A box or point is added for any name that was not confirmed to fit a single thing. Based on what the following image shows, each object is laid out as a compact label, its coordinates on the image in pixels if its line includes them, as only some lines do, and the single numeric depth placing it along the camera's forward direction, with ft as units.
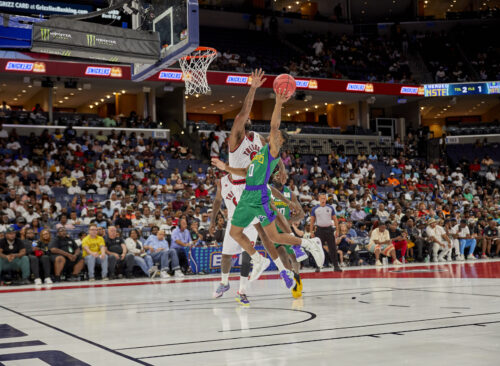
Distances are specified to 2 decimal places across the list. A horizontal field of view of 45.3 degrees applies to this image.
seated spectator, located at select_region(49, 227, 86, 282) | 39.52
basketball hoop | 43.39
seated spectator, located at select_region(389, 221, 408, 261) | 51.75
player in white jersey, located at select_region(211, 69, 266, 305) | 23.80
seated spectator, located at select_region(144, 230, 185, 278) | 42.73
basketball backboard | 31.86
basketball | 22.11
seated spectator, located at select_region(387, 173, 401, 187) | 78.89
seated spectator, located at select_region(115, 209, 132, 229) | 47.52
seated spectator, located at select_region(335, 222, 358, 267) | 50.16
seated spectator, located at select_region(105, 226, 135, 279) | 41.88
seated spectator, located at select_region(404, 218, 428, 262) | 53.57
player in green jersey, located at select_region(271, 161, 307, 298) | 24.77
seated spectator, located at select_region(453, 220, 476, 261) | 56.34
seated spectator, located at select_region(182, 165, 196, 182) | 66.39
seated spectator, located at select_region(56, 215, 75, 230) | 44.75
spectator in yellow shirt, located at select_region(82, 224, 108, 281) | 40.41
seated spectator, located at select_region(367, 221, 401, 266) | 50.52
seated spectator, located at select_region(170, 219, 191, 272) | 43.91
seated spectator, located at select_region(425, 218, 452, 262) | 53.88
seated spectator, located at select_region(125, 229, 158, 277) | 42.47
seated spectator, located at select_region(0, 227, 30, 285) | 38.01
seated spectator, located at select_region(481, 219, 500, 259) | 58.01
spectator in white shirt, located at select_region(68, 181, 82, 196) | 56.34
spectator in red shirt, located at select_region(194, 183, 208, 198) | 61.21
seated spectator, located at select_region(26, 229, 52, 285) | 38.86
